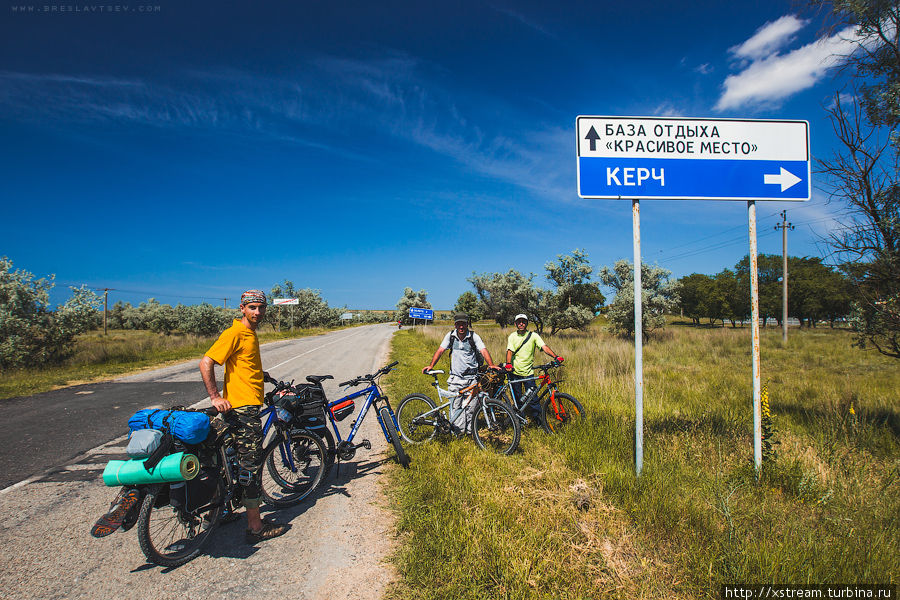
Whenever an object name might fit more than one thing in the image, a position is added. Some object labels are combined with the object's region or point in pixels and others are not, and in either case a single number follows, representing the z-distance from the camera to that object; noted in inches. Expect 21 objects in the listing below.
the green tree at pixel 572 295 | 1072.8
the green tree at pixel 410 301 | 3787.4
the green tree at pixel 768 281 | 2025.1
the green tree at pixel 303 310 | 2176.4
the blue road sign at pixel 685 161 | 160.1
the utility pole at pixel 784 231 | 1186.1
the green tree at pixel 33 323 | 531.5
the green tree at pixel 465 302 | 2637.8
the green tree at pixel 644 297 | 1036.9
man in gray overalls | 230.7
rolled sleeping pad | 103.3
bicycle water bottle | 232.8
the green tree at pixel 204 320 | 1578.5
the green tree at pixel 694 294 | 2524.6
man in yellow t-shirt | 129.4
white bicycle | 202.4
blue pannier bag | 113.0
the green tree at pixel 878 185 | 197.8
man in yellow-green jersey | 250.2
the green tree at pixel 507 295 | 1240.1
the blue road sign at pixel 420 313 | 1099.6
